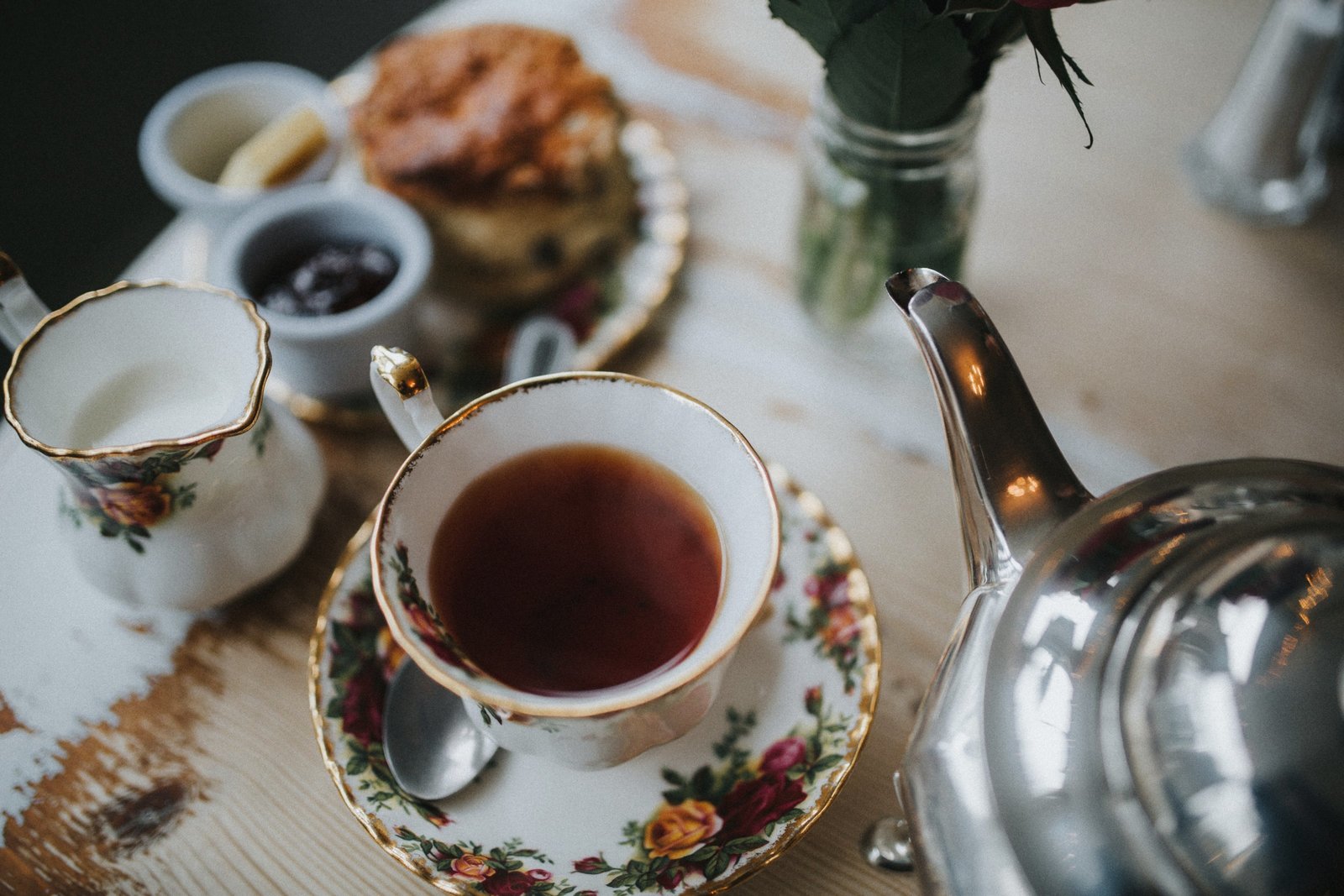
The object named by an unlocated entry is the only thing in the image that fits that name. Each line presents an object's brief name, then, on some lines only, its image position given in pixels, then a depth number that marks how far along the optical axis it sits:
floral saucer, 0.42
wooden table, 0.44
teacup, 0.40
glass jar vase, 0.47
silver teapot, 0.32
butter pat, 0.55
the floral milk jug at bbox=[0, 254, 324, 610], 0.43
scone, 0.52
